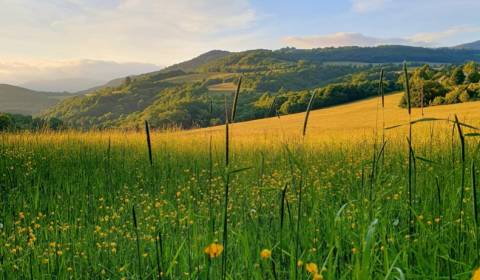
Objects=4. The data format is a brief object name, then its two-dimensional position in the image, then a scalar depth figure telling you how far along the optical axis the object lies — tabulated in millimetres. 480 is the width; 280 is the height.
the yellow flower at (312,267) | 1625
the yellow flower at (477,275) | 972
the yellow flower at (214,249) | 1596
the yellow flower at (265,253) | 1751
